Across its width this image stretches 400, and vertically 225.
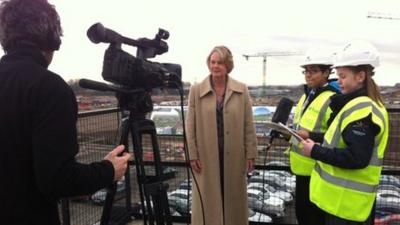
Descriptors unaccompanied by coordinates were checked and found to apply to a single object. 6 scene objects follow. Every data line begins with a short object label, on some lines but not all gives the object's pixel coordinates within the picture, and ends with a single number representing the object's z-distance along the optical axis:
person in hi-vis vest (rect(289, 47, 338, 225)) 2.57
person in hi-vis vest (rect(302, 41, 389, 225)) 1.92
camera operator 1.21
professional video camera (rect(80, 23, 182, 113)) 1.63
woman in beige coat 2.98
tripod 1.82
